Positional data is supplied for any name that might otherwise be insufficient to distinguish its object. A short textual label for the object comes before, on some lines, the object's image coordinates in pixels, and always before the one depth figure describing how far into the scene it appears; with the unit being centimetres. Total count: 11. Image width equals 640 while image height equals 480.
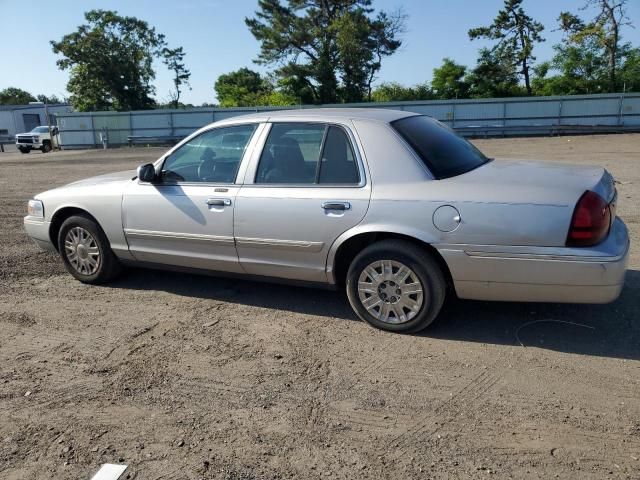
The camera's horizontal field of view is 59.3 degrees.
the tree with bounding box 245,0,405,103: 4422
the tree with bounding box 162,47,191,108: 5809
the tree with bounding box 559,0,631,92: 3884
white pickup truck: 3309
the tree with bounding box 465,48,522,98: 4381
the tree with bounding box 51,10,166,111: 4584
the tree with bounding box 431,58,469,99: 4391
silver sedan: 374
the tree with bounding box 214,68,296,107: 4622
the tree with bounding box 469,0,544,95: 4347
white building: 6012
